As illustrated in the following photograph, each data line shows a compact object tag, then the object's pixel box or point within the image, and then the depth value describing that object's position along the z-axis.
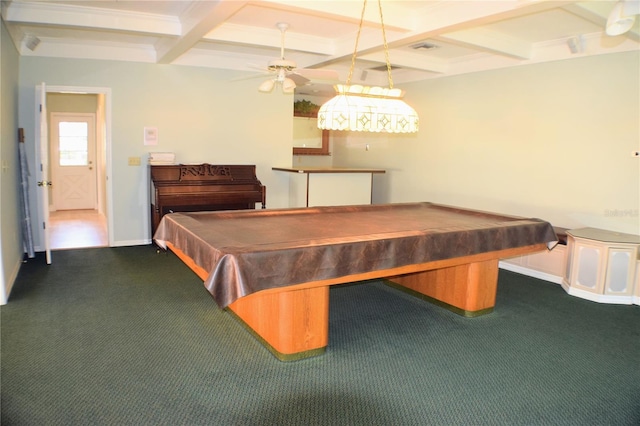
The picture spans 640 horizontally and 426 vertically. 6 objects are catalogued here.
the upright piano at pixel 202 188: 5.91
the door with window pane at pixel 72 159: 9.31
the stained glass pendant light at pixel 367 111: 3.22
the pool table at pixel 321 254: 2.61
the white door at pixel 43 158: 5.20
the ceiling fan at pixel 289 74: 4.12
